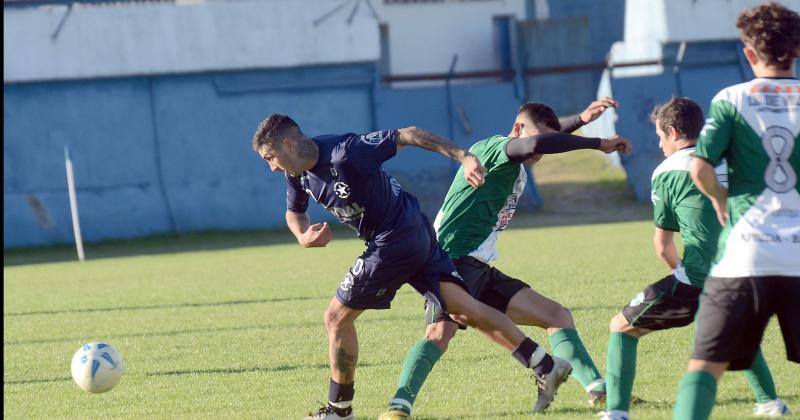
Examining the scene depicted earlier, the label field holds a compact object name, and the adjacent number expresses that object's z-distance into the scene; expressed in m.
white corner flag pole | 42.47
